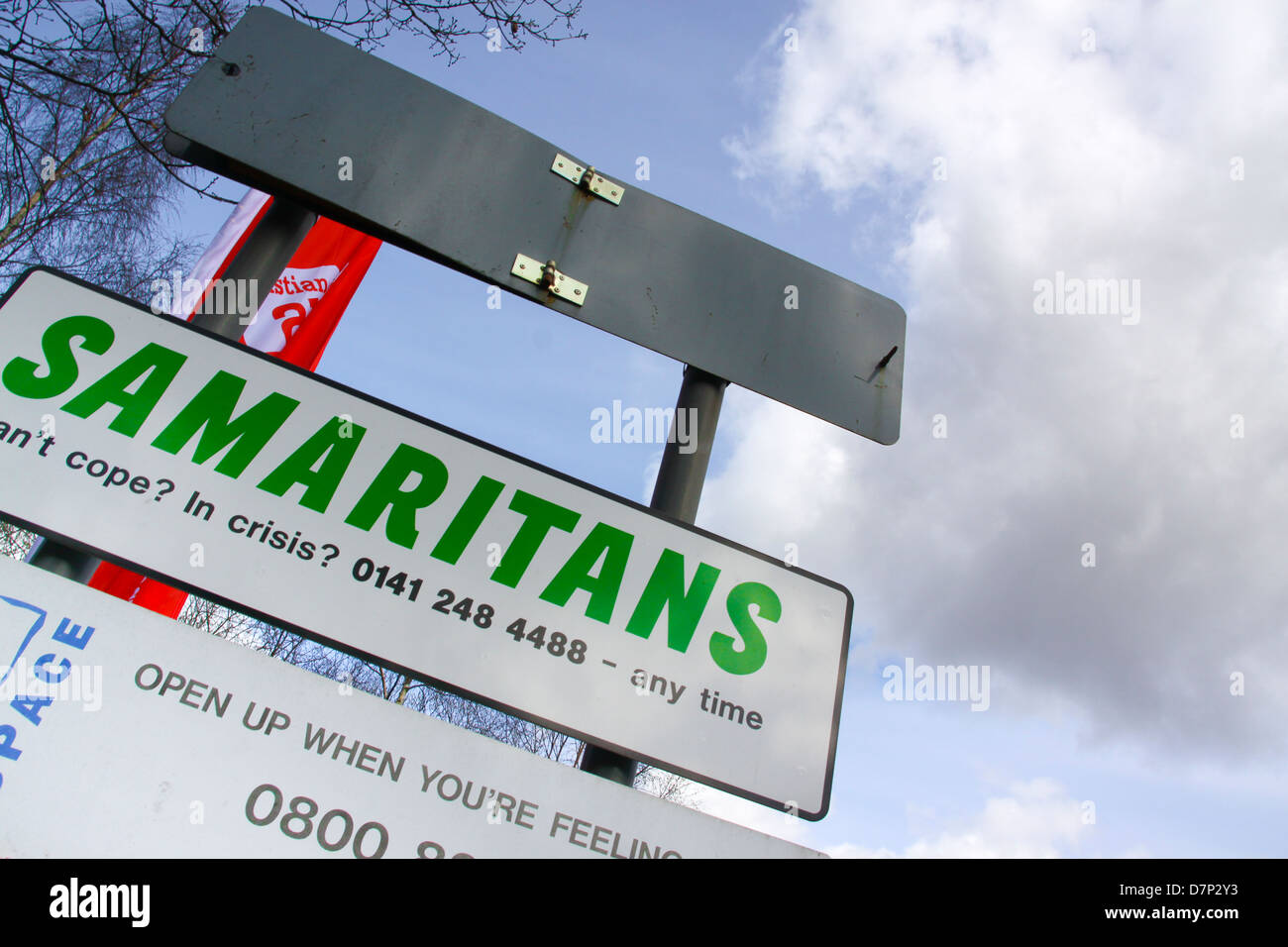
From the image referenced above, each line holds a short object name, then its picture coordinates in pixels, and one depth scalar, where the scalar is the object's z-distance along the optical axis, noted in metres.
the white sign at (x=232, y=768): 1.10
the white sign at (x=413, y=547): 1.34
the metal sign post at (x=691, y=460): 1.75
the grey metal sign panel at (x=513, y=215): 1.80
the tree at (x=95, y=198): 8.15
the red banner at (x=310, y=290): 5.70
